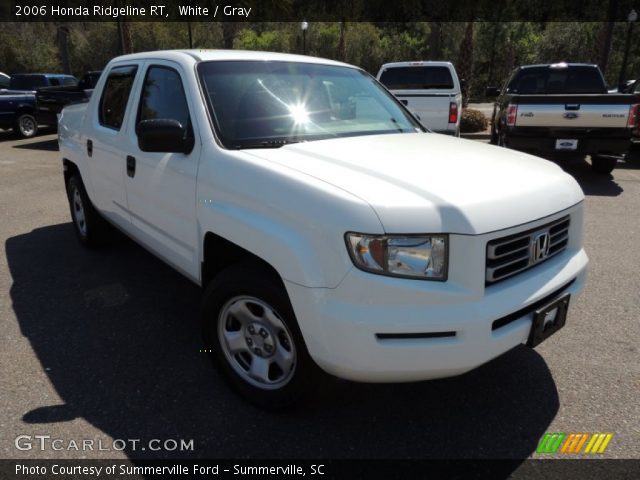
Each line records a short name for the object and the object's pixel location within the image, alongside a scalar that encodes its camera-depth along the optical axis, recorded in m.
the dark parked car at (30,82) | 14.49
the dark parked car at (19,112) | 13.77
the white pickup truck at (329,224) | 2.11
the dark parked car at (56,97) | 12.15
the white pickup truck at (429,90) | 9.95
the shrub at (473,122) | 14.70
